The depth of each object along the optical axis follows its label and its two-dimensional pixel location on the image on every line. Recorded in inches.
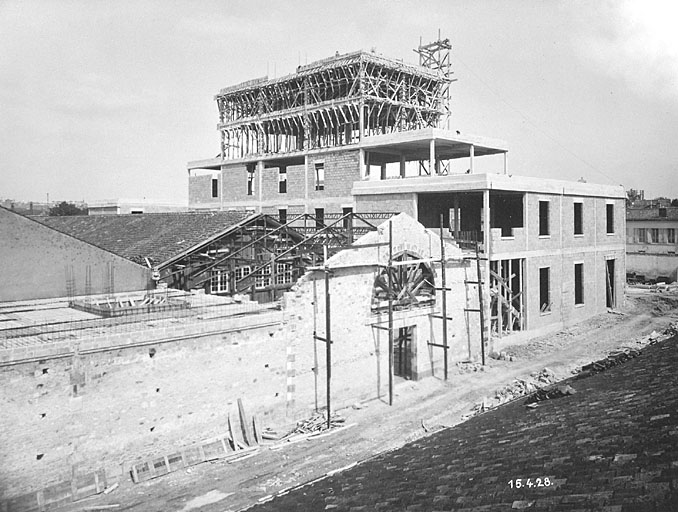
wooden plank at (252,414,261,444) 634.8
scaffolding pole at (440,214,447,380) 861.8
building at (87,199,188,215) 2127.2
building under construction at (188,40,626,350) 1095.6
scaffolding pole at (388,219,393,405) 759.7
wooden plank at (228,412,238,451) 617.0
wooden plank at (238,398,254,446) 630.5
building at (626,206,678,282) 1851.6
